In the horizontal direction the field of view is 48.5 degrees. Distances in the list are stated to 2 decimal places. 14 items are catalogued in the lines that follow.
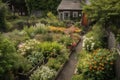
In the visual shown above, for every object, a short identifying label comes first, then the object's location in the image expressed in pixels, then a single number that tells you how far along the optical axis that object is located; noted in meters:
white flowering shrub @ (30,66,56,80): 7.50
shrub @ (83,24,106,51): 9.47
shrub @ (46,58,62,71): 8.41
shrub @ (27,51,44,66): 8.72
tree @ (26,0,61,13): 22.55
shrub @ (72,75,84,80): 7.05
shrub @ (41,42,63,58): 9.39
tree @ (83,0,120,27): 6.51
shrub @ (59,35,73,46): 11.12
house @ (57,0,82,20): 19.52
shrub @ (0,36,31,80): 6.34
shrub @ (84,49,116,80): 6.66
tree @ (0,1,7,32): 17.14
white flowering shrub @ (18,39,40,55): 9.19
